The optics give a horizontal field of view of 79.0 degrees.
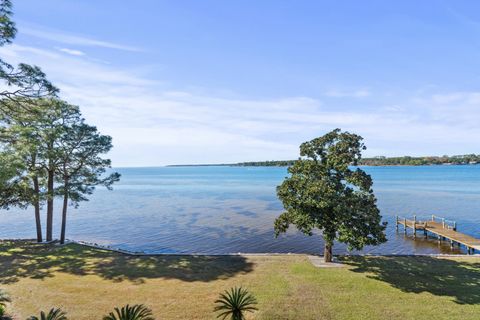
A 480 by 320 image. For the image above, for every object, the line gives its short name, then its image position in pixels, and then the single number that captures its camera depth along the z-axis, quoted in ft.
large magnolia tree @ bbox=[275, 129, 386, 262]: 51.96
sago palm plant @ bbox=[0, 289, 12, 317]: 36.06
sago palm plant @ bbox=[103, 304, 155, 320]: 28.02
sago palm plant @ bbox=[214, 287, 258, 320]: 32.58
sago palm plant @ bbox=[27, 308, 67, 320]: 26.44
